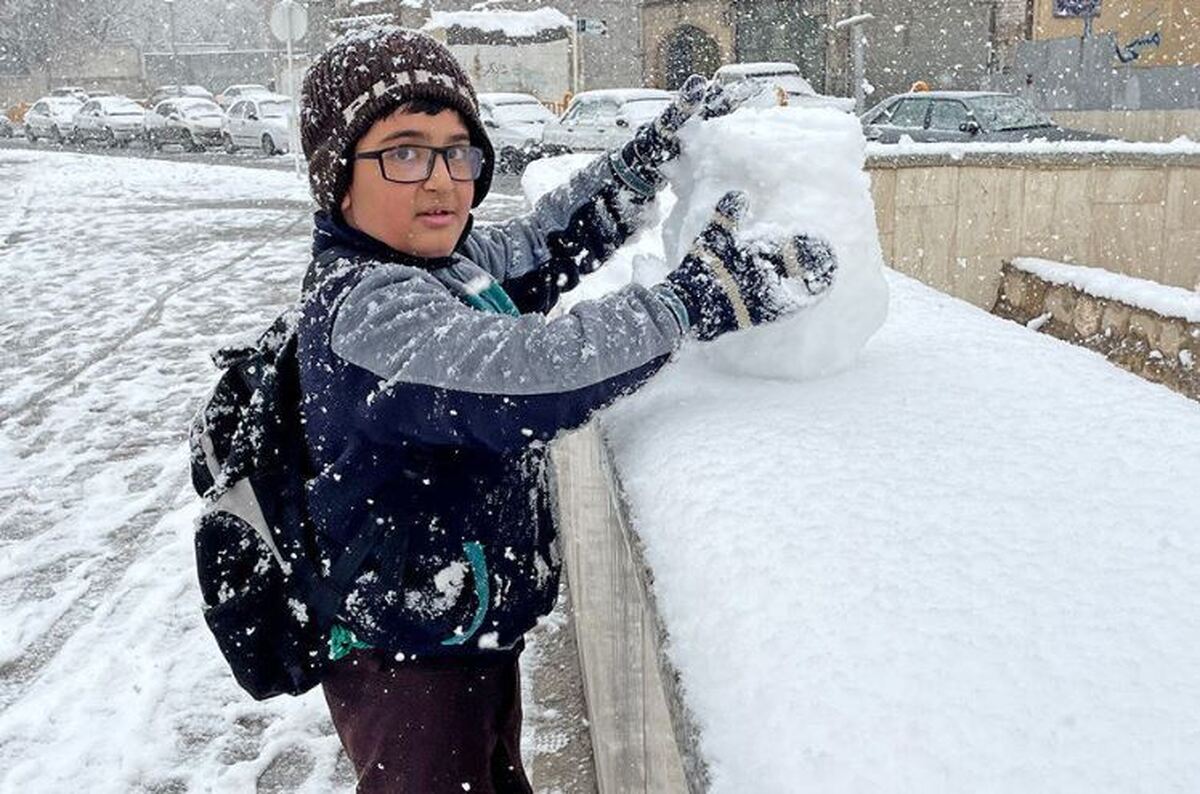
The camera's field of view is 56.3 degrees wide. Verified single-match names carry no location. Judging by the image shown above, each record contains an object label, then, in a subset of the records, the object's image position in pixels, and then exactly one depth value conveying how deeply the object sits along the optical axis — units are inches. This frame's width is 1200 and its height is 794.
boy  52.6
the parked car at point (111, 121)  1106.7
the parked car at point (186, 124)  1018.1
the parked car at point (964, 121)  454.6
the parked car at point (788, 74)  610.9
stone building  1027.9
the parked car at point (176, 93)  1482.5
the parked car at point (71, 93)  1408.7
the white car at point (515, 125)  671.8
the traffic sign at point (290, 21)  583.2
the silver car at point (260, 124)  902.4
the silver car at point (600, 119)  603.2
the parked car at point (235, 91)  1366.9
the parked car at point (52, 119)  1205.7
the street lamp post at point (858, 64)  630.0
